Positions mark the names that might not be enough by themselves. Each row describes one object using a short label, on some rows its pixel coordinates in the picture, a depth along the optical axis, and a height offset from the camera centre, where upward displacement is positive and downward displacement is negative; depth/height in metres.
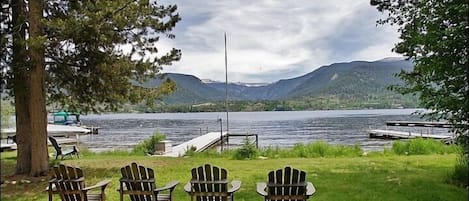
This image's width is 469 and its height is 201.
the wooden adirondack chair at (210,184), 5.20 -0.87
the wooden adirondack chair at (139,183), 5.39 -0.89
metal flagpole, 21.84 +1.95
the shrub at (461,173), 7.41 -1.15
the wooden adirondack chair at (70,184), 5.61 -0.92
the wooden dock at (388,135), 32.29 -2.26
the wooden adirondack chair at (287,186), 5.01 -0.87
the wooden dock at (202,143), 18.86 -2.09
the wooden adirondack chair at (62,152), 14.01 -1.35
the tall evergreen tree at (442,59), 5.85 +0.58
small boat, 55.34 -1.58
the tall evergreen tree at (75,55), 8.75 +1.06
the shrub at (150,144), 17.34 -1.45
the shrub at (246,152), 12.71 -1.28
